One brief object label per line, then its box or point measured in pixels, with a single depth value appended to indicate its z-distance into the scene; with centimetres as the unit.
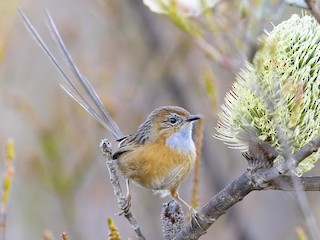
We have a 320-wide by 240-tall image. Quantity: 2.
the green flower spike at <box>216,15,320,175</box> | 467
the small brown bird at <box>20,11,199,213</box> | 670
